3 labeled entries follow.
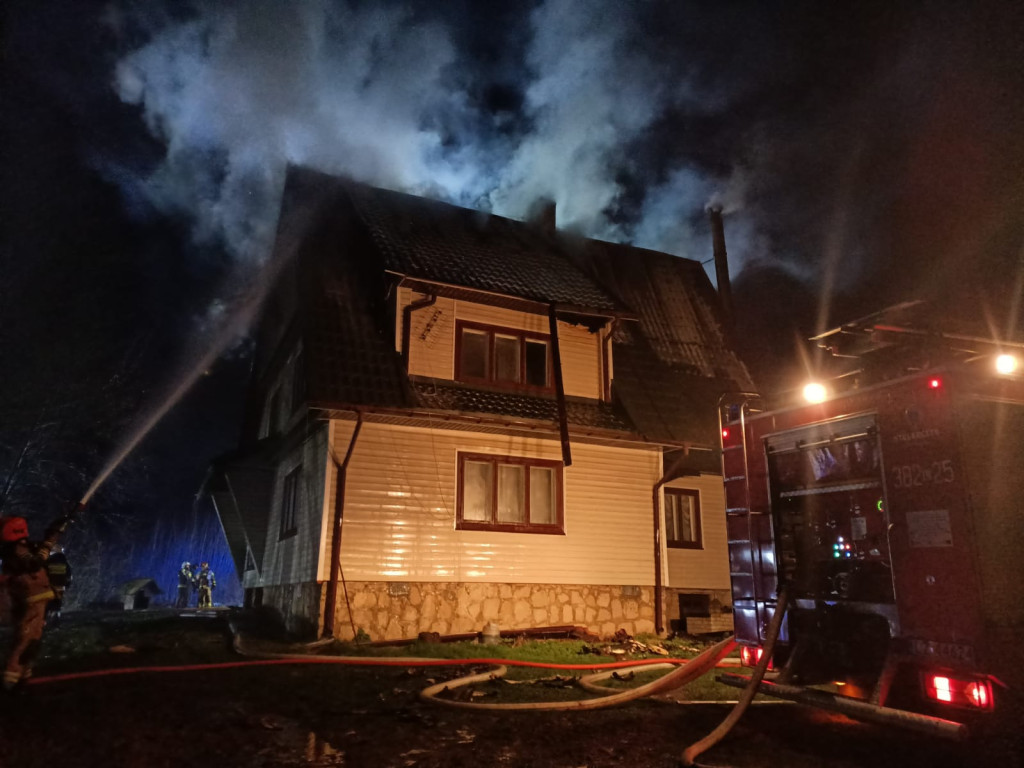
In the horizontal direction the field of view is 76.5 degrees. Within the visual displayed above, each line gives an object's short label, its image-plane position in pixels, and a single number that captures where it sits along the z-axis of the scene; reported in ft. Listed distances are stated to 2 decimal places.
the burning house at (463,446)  36.35
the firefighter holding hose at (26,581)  21.33
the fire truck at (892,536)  14.97
